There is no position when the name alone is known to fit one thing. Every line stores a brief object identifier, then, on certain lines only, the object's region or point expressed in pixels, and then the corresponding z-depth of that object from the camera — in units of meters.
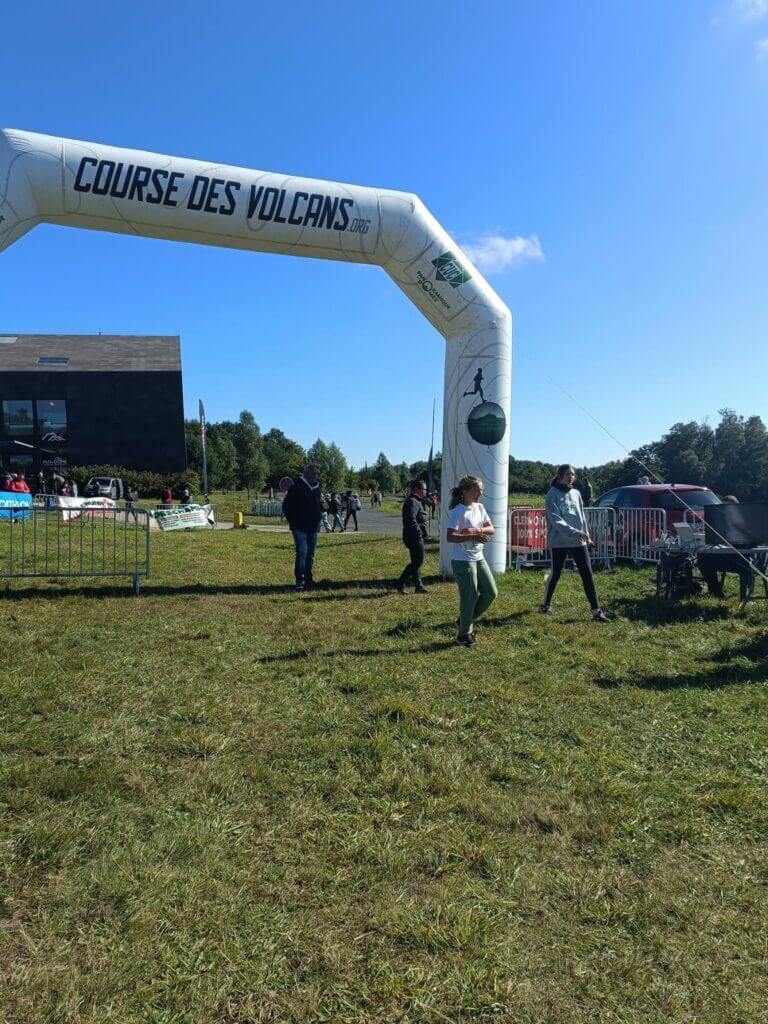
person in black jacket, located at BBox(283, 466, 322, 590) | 9.53
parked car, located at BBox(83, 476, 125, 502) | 33.44
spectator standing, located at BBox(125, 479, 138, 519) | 30.89
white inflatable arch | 8.11
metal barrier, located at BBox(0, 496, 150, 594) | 8.79
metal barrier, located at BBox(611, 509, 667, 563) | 11.53
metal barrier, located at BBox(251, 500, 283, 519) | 35.66
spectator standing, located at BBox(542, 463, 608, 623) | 7.29
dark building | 44.44
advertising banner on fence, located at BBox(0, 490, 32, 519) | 16.59
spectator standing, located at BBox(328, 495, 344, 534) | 22.86
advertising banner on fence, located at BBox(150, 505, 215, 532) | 22.08
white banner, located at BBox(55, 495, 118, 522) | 18.96
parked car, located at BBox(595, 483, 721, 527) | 11.53
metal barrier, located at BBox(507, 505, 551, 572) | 11.83
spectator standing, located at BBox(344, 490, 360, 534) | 23.84
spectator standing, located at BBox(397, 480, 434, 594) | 9.09
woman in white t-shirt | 6.00
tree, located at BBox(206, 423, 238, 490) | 68.31
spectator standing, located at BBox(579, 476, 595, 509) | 13.02
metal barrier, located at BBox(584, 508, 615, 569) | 11.76
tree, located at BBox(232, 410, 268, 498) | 67.50
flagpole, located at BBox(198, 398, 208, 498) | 40.06
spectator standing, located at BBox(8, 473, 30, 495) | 23.95
